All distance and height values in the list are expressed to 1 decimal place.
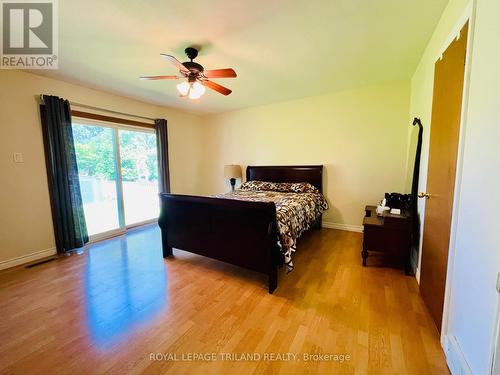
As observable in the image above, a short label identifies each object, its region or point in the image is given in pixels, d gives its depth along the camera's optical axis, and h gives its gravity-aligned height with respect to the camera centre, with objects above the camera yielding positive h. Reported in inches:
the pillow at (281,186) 144.6 -12.2
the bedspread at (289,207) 85.7 -19.4
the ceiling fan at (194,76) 79.7 +36.1
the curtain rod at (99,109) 121.0 +37.7
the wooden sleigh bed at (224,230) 79.7 -25.7
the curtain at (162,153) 164.6 +12.9
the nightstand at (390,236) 90.2 -29.1
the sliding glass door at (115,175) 131.4 -3.5
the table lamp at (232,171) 177.2 -1.3
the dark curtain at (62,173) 110.0 -1.5
